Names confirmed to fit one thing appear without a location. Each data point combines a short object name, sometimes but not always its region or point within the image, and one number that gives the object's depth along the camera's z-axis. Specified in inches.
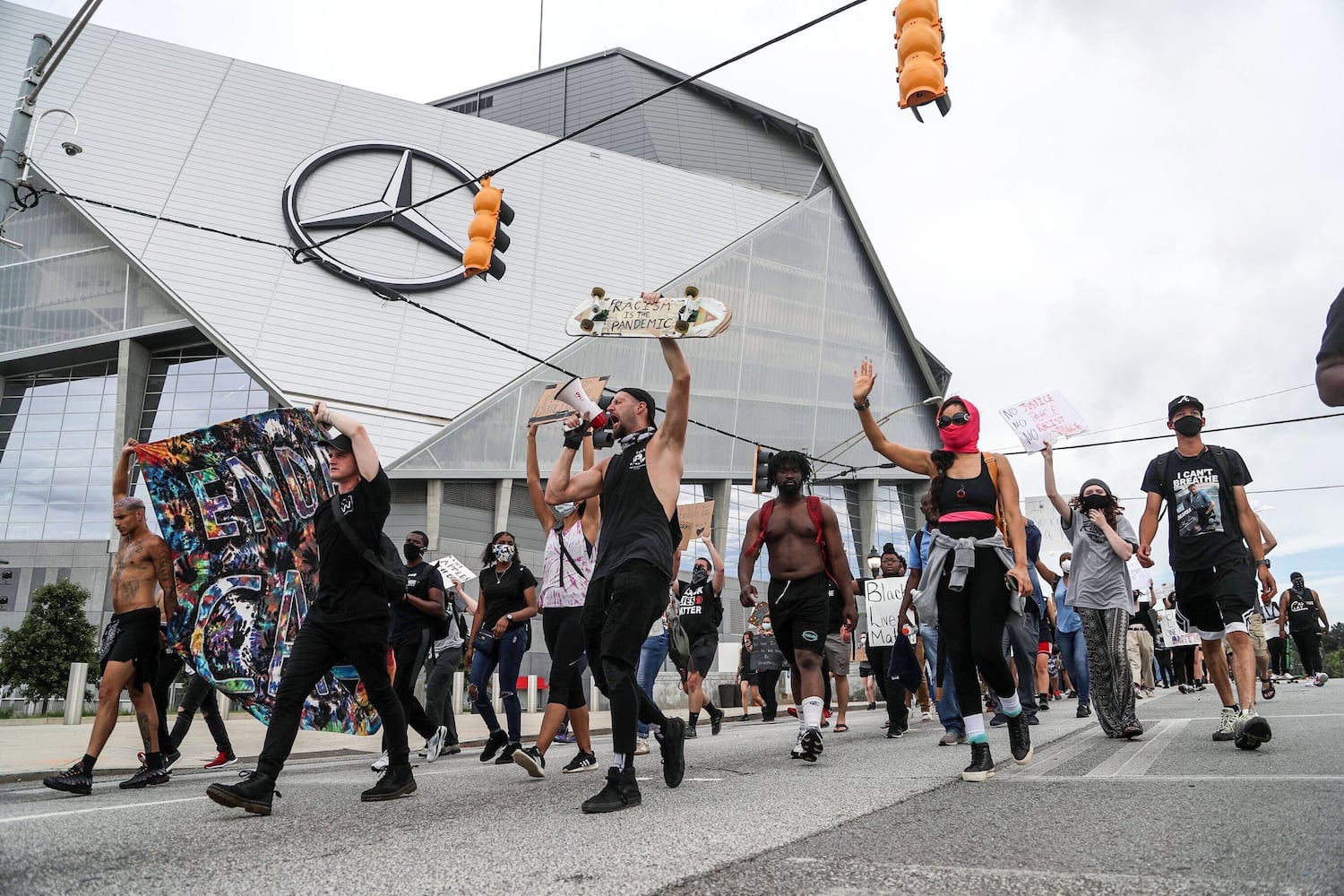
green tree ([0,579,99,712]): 877.2
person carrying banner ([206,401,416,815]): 169.6
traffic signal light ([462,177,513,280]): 416.8
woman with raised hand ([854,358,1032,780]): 182.2
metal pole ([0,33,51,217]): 371.6
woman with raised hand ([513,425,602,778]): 200.2
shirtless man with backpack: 233.1
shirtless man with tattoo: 216.7
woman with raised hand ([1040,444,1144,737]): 250.2
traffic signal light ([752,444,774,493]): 629.0
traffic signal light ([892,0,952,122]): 280.7
